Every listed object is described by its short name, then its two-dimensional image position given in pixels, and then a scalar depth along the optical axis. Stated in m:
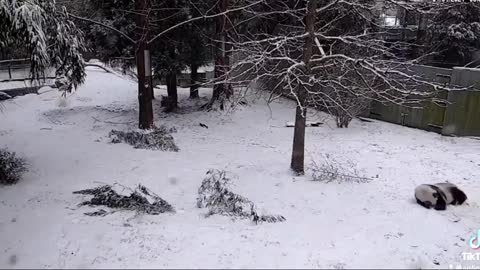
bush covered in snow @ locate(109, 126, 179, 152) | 10.85
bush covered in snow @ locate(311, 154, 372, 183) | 8.29
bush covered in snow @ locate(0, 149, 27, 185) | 8.10
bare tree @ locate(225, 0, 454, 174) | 7.88
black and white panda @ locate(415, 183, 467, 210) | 6.77
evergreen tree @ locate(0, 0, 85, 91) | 6.63
